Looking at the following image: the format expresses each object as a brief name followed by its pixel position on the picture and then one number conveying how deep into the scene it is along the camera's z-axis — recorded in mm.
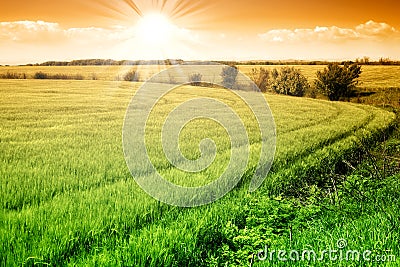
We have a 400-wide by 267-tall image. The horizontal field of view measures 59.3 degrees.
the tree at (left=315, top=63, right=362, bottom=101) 42844
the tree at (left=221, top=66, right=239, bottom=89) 53906
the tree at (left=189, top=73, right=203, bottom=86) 50156
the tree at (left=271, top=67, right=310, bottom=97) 47375
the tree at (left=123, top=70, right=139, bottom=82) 54125
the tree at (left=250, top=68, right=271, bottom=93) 54500
